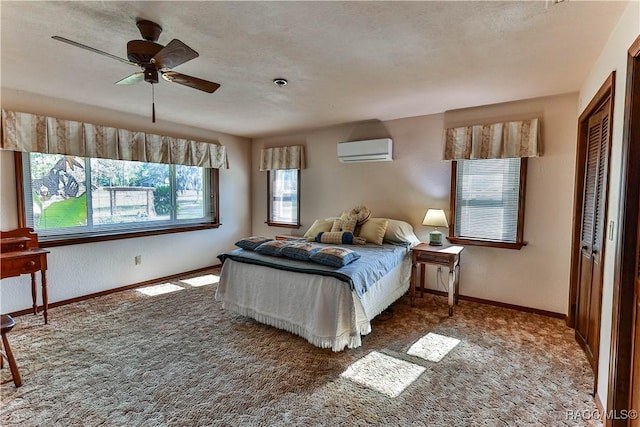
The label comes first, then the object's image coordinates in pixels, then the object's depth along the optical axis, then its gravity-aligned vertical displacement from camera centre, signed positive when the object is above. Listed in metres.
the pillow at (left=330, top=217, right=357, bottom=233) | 3.91 -0.35
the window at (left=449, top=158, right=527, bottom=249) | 3.47 -0.03
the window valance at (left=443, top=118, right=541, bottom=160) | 3.28 +0.67
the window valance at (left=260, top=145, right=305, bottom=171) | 5.09 +0.68
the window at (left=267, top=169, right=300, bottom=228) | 5.33 +0.00
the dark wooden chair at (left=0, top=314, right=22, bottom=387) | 1.95 -1.08
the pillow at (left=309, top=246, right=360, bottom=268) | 2.68 -0.54
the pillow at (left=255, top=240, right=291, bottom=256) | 3.07 -0.53
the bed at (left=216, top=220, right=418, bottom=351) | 2.48 -0.87
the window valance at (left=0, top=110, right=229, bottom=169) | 3.13 +0.66
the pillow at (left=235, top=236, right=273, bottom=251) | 3.31 -0.52
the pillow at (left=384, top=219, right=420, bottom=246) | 3.78 -0.45
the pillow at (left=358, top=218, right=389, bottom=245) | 3.75 -0.40
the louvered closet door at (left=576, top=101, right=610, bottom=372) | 2.15 -0.26
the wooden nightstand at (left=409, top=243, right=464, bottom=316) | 3.31 -0.68
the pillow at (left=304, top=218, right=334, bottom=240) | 4.14 -0.41
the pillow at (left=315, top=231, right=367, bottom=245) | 3.74 -0.51
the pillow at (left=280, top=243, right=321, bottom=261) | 2.91 -0.53
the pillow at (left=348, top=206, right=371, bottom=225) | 3.98 -0.21
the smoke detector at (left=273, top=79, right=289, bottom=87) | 2.78 +1.07
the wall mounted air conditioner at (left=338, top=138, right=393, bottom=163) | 4.15 +0.67
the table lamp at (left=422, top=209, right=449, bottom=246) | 3.60 -0.27
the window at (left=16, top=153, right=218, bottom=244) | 3.43 -0.03
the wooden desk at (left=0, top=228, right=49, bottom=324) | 2.80 -0.59
